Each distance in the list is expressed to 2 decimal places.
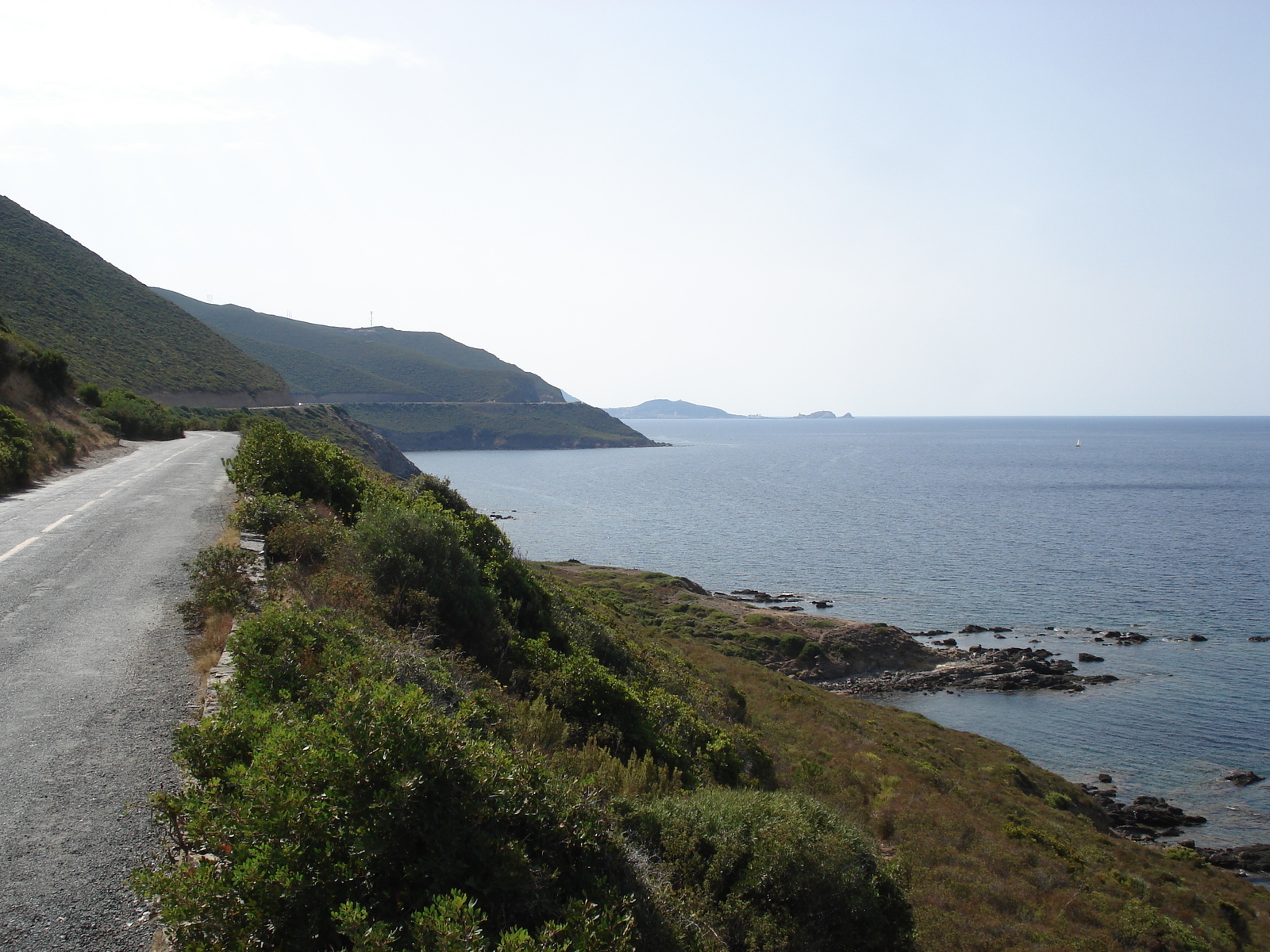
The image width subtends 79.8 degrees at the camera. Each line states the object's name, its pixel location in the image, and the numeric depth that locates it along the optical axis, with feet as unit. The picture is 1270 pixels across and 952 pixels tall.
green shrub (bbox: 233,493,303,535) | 38.50
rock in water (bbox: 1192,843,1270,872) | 69.15
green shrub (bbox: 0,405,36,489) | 57.36
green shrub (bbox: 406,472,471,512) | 59.62
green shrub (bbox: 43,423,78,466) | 72.02
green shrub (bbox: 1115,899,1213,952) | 45.50
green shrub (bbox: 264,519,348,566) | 35.40
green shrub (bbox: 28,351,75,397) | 95.40
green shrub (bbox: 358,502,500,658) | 34.09
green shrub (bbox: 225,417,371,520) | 47.67
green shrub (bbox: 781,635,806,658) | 125.80
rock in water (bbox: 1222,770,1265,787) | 83.51
